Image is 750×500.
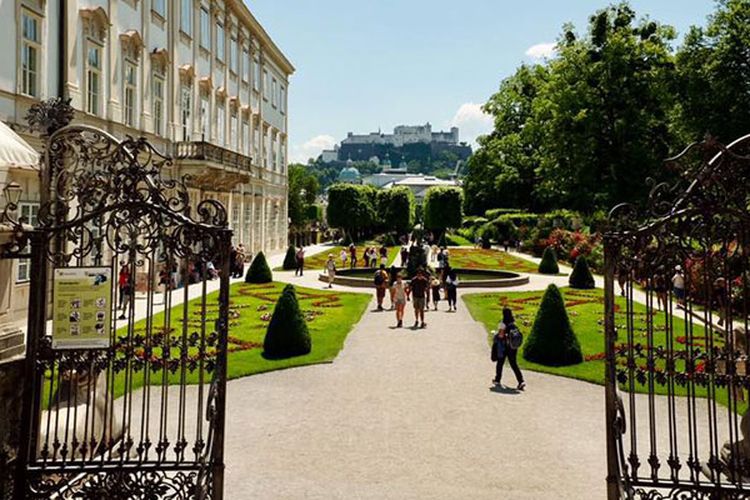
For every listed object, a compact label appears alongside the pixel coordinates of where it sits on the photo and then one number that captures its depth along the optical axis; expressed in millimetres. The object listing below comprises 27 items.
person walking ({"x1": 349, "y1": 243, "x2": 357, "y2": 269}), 33225
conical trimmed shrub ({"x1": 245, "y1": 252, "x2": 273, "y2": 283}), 26141
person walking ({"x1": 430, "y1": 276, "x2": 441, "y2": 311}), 20031
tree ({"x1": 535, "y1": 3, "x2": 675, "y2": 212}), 35281
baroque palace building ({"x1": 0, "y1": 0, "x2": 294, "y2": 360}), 16109
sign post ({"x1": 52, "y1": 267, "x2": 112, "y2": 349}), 5949
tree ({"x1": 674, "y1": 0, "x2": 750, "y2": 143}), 29719
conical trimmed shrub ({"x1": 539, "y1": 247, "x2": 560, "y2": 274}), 30875
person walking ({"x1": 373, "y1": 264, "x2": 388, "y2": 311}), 19469
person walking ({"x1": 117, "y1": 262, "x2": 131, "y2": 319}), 17125
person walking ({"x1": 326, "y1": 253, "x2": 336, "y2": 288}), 25359
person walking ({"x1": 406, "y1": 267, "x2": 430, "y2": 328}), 16812
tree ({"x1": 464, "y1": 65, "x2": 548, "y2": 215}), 51625
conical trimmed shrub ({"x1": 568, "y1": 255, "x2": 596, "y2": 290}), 24703
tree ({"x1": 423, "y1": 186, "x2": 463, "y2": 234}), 58875
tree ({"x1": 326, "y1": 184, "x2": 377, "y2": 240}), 58000
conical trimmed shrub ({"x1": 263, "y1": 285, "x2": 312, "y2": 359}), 13180
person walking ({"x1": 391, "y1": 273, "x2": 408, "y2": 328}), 16969
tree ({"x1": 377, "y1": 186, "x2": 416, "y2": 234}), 63969
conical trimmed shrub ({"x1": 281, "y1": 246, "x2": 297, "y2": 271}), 33156
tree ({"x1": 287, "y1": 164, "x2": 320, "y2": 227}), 67625
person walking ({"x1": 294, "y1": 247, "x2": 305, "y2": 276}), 30078
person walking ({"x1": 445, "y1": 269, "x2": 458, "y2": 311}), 19812
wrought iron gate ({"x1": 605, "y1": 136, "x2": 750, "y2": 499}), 5676
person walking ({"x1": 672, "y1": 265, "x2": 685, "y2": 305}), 18672
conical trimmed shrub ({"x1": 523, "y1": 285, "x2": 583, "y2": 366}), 12641
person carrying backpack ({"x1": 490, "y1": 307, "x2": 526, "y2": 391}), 10664
